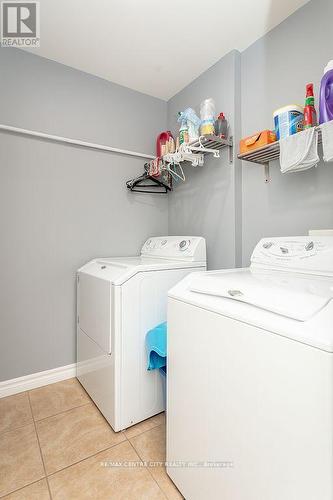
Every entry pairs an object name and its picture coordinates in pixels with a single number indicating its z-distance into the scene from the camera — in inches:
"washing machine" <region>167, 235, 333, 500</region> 24.8
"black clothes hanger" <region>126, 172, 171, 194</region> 91.0
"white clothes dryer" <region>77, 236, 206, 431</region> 57.5
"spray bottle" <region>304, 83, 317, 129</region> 51.0
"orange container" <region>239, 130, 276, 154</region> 57.0
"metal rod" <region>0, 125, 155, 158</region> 71.9
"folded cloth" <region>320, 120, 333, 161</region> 45.3
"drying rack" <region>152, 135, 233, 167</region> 69.6
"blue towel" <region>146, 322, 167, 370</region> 53.8
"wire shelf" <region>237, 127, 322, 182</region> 57.9
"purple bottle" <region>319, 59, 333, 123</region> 47.2
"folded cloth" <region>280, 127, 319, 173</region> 49.2
